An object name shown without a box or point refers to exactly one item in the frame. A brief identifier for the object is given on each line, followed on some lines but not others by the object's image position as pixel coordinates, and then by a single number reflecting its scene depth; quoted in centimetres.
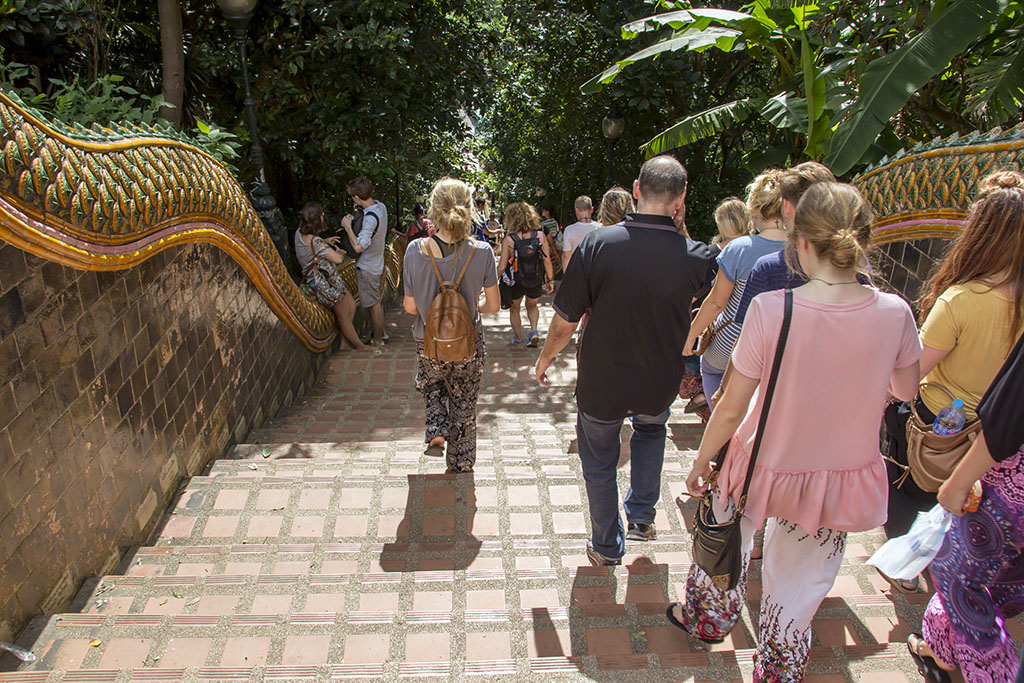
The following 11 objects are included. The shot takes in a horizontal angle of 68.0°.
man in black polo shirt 299
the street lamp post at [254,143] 695
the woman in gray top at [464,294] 387
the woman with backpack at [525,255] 767
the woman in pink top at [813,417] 213
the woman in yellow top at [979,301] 248
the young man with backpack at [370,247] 756
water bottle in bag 255
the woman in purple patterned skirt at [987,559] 216
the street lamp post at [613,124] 1167
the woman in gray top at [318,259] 760
